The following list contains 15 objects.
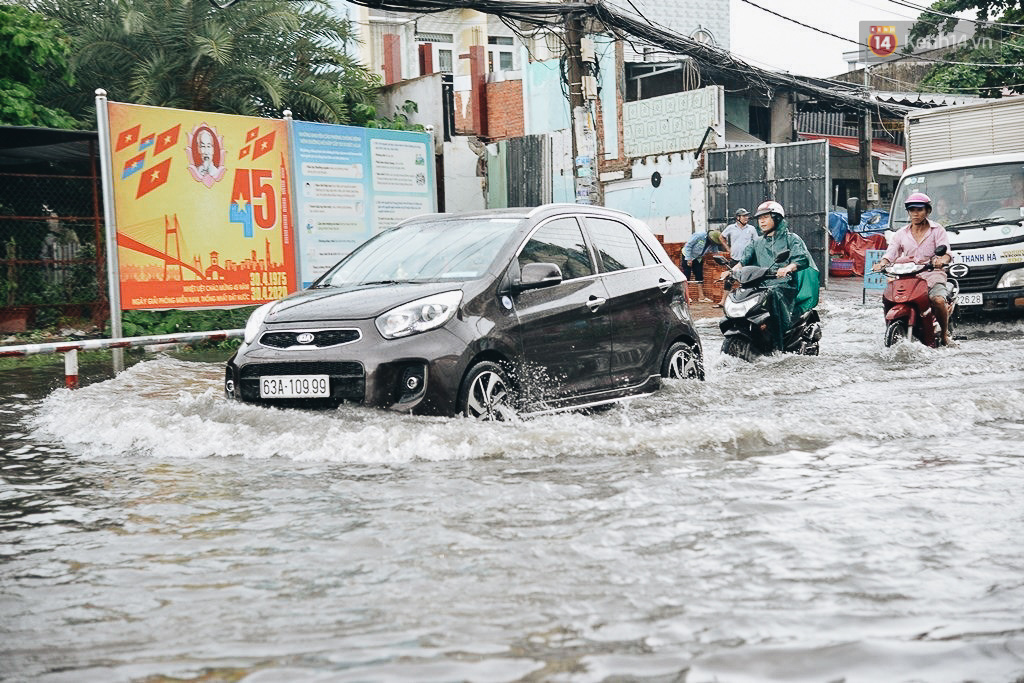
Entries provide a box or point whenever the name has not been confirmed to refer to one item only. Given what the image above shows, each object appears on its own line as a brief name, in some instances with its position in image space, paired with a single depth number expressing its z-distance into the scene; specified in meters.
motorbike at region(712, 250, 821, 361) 11.47
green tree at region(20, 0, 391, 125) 21.02
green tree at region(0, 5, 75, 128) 16.81
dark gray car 6.80
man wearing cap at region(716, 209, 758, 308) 18.03
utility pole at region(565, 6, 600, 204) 16.08
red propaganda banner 12.98
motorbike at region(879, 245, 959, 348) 11.73
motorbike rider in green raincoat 11.63
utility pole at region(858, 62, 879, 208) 34.16
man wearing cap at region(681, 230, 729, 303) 19.44
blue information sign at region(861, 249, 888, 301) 19.91
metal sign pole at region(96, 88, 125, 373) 12.53
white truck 14.89
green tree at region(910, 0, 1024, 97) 34.94
